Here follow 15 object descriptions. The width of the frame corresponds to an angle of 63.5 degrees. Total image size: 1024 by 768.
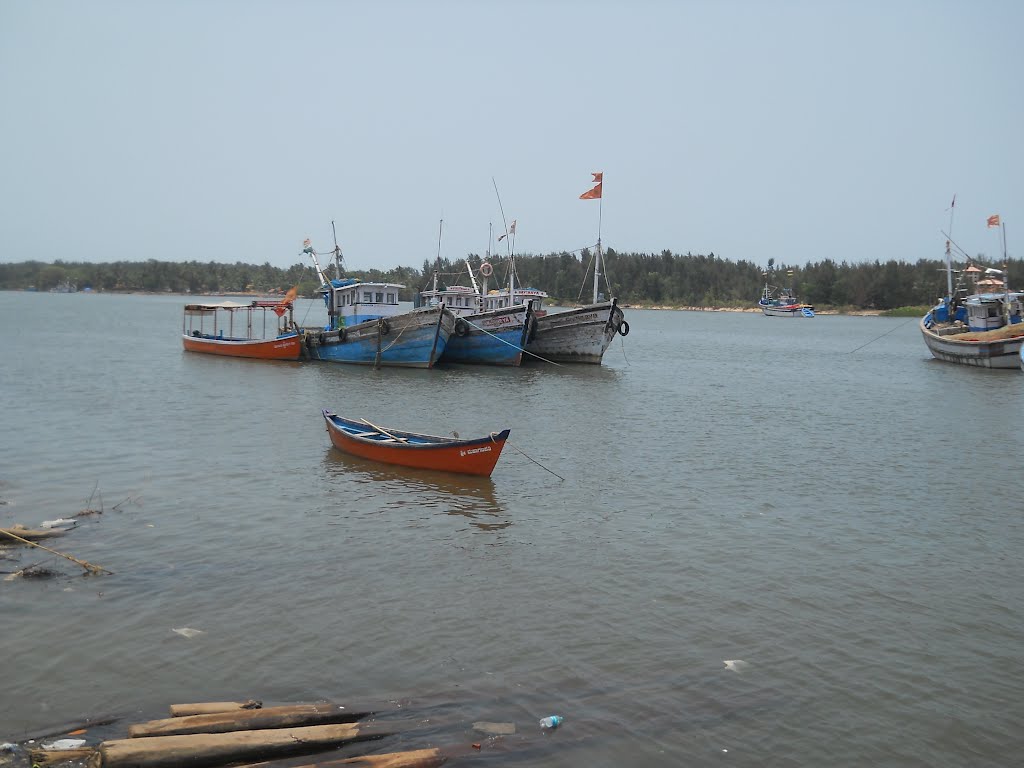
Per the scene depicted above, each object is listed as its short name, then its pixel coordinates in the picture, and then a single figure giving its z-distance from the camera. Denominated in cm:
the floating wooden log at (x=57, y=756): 650
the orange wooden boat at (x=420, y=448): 1667
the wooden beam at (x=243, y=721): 654
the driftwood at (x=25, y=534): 1182
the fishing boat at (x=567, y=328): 4097
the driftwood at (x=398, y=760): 634
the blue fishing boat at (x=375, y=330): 3769
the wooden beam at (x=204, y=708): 702
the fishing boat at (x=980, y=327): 4272
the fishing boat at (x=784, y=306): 13138
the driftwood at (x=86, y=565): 1083
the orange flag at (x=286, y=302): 4012
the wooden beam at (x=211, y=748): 611
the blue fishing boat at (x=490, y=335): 3978
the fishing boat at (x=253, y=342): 4047
